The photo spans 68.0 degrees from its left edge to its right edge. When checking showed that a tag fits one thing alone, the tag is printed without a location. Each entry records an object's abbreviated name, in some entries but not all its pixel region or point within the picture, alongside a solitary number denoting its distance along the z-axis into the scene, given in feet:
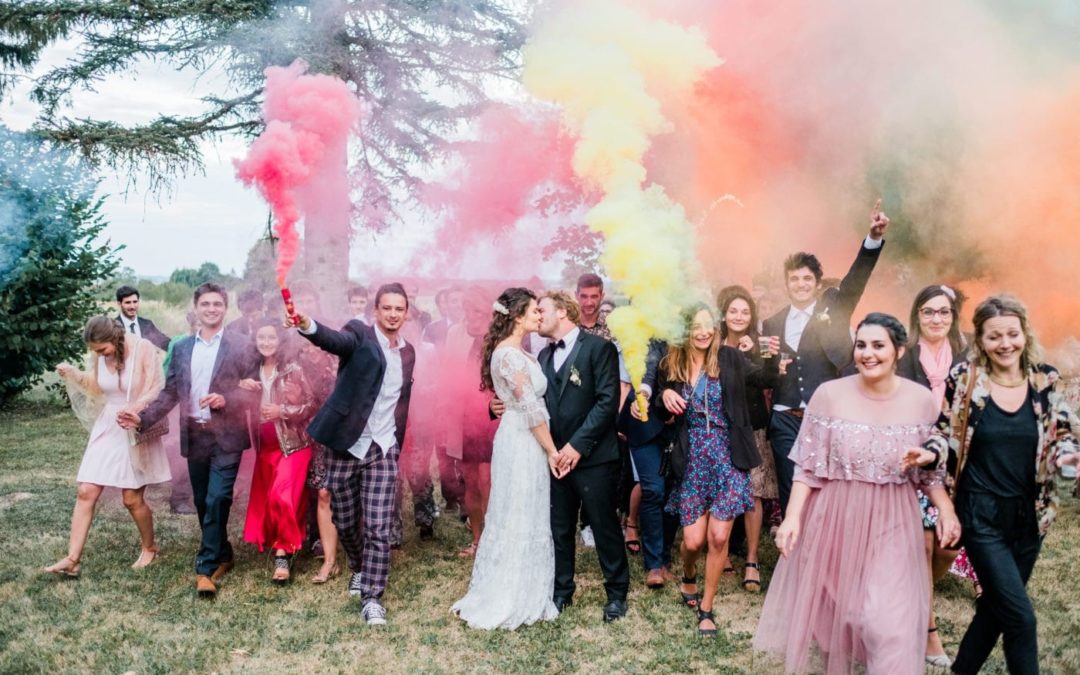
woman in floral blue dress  16.84
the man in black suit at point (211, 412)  18.97
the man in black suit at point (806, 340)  18.03
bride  16.79
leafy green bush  42.63
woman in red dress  19.33
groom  16.89
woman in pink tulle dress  12.01
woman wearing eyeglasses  16.24
